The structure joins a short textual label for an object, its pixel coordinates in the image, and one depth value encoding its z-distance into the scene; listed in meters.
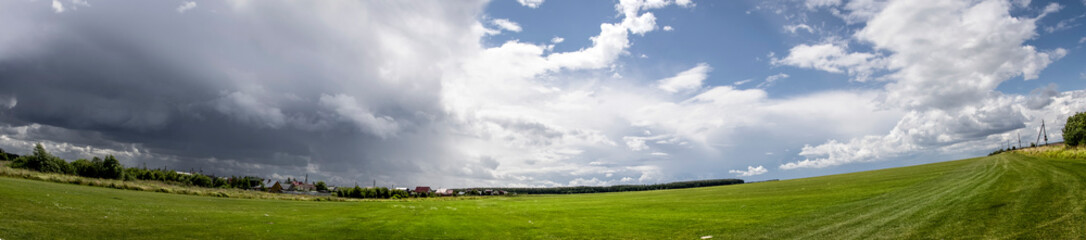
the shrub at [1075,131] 75.44
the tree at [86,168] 82.31
